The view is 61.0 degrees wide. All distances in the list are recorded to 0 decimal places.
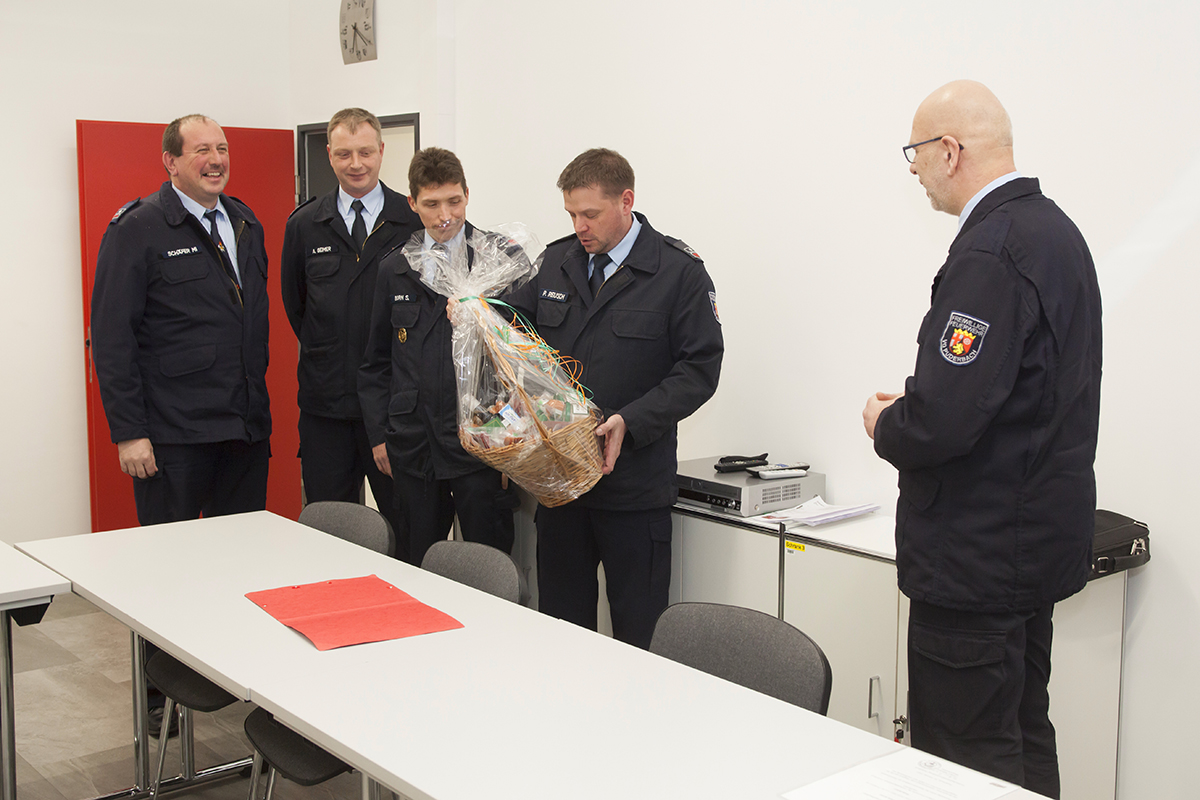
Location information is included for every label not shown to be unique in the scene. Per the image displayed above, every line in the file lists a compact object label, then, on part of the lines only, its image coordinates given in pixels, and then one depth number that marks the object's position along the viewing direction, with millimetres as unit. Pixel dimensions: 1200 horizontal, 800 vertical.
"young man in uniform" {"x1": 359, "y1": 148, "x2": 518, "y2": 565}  3270
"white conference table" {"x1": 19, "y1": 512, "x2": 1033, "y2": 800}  1471
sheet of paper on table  1385
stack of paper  3049
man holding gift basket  2936
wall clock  5422
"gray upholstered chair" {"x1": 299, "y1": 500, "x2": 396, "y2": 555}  2893
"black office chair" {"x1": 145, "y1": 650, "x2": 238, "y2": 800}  2574
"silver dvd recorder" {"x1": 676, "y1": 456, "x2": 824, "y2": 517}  3145
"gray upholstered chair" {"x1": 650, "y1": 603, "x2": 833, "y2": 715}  1868
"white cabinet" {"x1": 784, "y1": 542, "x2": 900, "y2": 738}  2760
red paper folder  2057
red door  5172
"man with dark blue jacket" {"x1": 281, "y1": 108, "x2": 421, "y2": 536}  3688
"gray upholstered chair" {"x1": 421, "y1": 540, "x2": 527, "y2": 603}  2418
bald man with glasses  1885
